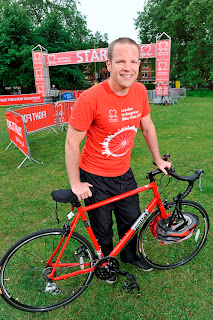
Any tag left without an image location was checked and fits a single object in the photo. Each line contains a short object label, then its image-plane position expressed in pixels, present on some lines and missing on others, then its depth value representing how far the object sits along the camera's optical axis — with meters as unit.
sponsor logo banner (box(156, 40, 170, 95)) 17.98
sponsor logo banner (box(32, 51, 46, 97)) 20.11
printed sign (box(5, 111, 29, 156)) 6.53
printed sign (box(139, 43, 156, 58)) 18.59
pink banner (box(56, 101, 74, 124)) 9.77
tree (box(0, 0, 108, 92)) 29.00
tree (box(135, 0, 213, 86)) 29.39
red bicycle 2.24
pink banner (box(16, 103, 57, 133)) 7.72
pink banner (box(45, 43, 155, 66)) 18.66
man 1.91
